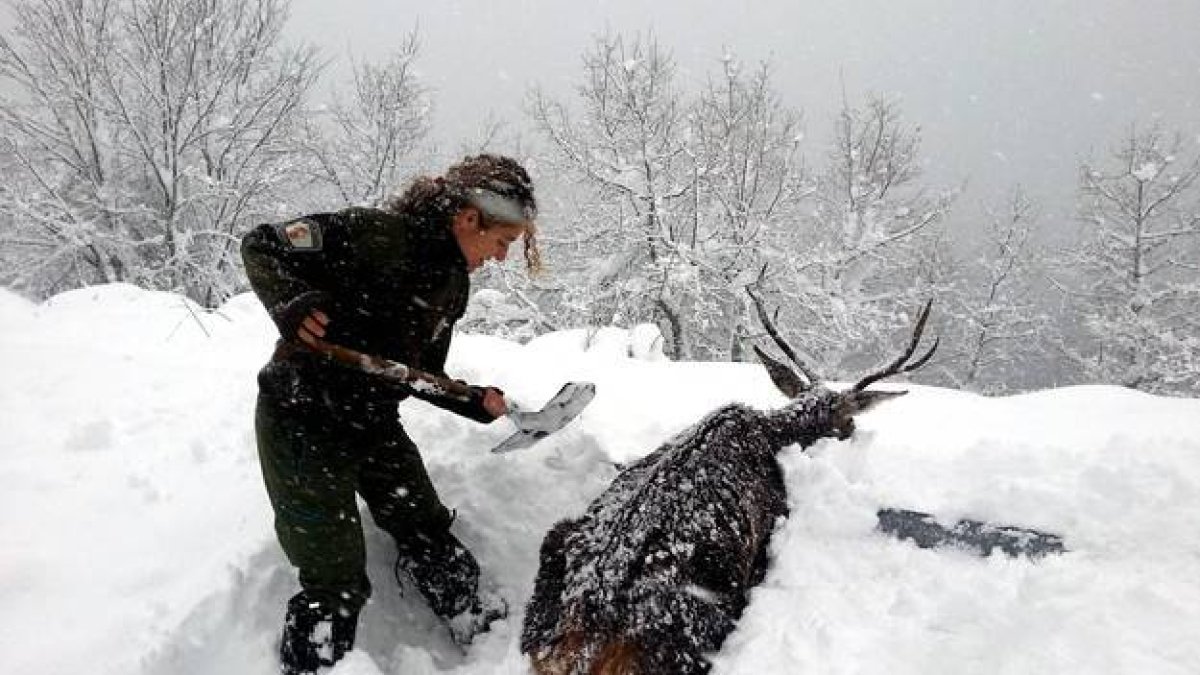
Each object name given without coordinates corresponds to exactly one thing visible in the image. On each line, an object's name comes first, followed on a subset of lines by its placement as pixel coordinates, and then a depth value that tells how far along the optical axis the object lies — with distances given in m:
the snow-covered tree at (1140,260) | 19.80
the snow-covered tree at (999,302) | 23.95
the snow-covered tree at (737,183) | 16.56
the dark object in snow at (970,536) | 2.77
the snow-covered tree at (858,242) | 16.97
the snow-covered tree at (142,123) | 14.54
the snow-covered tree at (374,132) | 19.41
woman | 2.62
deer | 2.38
